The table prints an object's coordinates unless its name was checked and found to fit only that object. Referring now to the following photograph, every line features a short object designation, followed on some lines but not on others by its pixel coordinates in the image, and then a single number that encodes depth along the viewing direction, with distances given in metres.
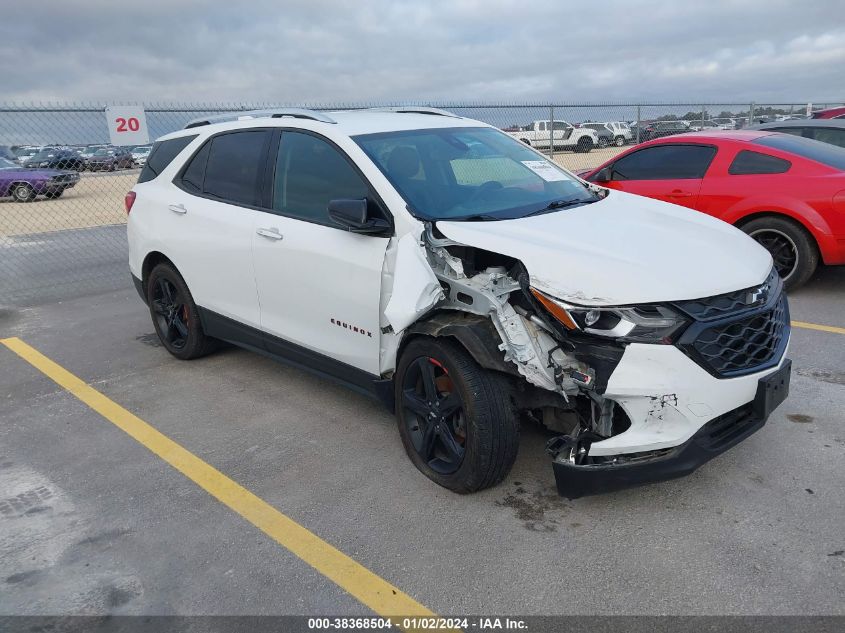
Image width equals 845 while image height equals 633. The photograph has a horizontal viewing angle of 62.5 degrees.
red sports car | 6.32
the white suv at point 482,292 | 2.91
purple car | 19.47
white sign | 9.31
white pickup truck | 14.11
